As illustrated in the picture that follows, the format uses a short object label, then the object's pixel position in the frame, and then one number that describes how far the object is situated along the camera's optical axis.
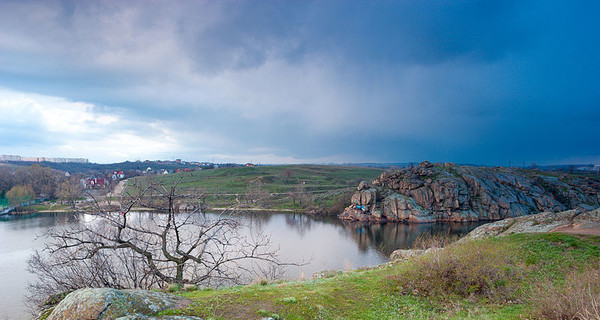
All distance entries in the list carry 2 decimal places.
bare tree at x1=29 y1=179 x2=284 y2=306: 10.36
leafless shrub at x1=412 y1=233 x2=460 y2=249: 38.55
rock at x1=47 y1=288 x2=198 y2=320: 5.25
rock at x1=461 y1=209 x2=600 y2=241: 16.58
